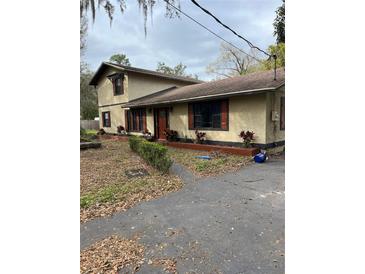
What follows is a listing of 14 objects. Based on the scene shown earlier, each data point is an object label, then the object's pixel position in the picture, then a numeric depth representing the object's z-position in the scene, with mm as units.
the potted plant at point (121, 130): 17727
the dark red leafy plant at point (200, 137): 11511
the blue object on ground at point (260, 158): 8219
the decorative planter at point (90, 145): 12098
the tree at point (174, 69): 46553
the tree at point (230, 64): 32375
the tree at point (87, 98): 31258
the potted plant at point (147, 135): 14873
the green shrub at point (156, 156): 6783
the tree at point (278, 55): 13101
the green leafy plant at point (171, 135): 13266
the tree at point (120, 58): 52344
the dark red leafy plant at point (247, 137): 9492
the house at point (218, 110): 9445
